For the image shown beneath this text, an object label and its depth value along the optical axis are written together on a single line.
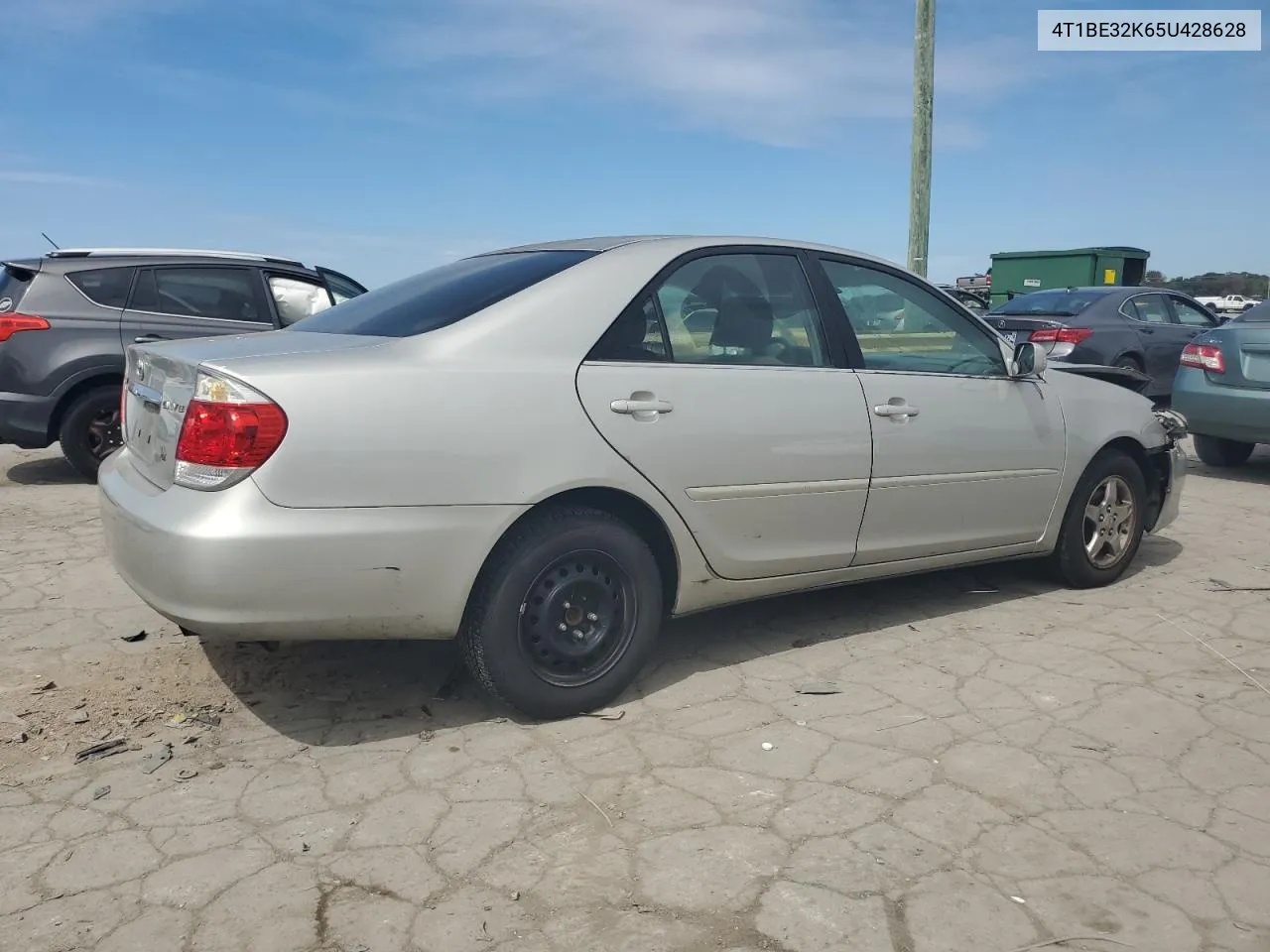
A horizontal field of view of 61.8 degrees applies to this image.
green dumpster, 22.39
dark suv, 7.06
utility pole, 10.07
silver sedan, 2.93
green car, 7.79
